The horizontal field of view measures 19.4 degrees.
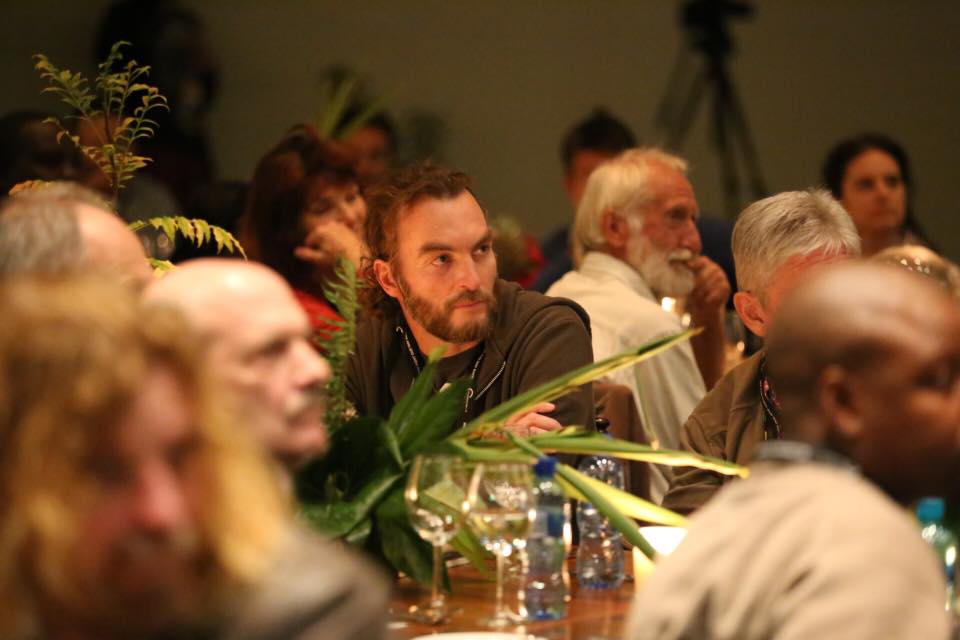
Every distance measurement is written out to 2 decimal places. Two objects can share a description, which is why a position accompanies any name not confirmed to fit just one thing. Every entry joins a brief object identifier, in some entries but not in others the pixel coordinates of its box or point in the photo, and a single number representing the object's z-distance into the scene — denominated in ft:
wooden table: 12.84
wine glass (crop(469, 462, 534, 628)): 12.78
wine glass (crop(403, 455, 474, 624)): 13.02
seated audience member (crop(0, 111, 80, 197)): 25.56
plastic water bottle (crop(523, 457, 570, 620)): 13.50
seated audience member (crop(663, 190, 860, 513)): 18.86
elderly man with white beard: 26.33
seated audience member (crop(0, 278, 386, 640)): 7.22
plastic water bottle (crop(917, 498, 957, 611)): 14.00
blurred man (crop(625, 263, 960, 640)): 8.81
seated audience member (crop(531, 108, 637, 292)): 40.10
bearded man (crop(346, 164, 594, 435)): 21.22
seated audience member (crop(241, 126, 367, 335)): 27.84
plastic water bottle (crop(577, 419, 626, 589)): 14.99
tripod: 44.74
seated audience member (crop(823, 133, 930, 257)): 36.74
